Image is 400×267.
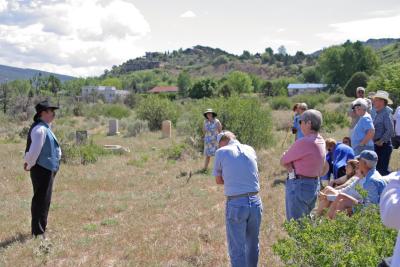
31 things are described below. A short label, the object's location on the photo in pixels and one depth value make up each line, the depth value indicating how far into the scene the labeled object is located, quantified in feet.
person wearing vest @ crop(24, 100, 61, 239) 19.20
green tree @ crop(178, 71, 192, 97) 319.47
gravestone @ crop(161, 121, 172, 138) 65.26
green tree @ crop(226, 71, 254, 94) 265.62
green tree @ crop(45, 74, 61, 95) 279.08
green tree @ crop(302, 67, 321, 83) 328.70
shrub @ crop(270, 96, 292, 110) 121.80
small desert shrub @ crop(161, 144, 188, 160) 43.55
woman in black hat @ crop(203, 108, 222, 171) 33.83
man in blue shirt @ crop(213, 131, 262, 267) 14.10
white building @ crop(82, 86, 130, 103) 307.37
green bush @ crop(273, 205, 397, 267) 9.99
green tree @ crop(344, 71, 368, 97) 161.38
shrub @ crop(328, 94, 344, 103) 138.72
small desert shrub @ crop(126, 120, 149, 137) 70.79
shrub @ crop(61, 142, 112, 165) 41.32
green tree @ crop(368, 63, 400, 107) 73.25
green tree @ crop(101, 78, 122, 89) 422.74
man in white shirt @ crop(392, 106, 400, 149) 24.59
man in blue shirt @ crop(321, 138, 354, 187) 22.09
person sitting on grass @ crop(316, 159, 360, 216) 18.33
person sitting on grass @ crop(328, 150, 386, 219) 16.06
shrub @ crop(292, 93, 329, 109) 117.99
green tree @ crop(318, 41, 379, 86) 237.25
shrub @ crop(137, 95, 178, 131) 77.36
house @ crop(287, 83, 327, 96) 276.27
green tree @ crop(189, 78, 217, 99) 212.09
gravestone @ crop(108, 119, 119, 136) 73.51
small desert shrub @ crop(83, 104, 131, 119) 106.42
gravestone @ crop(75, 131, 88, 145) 53.55
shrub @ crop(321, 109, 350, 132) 68.64
